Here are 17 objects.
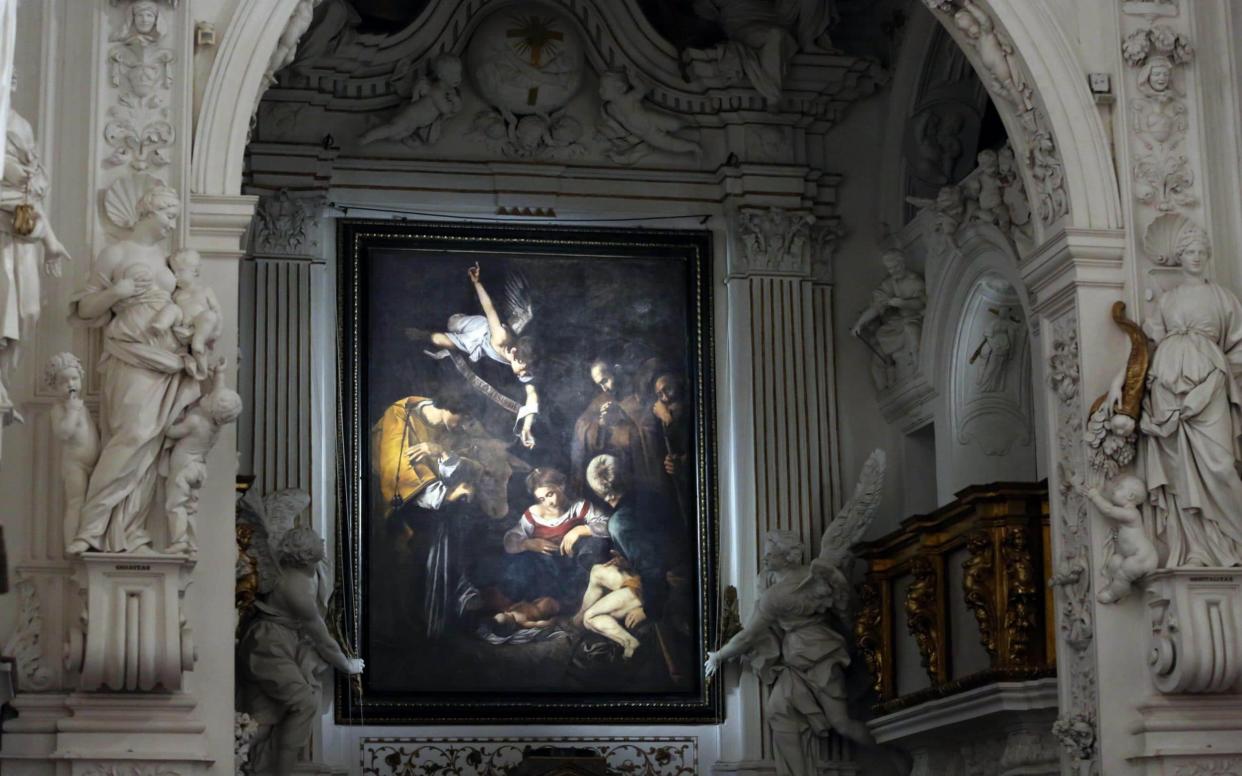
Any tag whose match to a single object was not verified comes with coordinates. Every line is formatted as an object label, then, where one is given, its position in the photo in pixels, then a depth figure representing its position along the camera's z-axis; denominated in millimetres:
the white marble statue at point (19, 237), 8734
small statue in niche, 14305
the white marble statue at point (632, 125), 15977
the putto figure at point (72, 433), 9625
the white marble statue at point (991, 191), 13523
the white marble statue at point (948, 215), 14234
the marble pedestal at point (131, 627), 9508
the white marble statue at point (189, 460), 9750
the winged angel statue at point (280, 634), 13875
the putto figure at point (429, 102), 15648
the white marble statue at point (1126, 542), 10500
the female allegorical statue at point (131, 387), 9641
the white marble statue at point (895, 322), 15234
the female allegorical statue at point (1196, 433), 10484
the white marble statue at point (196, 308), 9812
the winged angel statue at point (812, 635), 14828
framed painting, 15164
